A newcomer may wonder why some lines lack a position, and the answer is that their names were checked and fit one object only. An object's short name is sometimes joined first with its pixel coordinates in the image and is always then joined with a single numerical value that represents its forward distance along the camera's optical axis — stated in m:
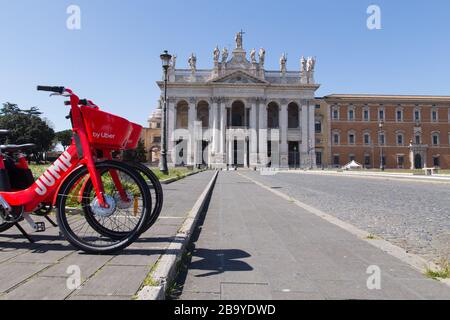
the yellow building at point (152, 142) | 82.94
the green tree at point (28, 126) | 58.27
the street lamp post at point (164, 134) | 19.72
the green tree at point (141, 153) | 65.53
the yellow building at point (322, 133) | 74.38
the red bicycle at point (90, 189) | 3.91
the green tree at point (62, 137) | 88.56
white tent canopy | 58.50
